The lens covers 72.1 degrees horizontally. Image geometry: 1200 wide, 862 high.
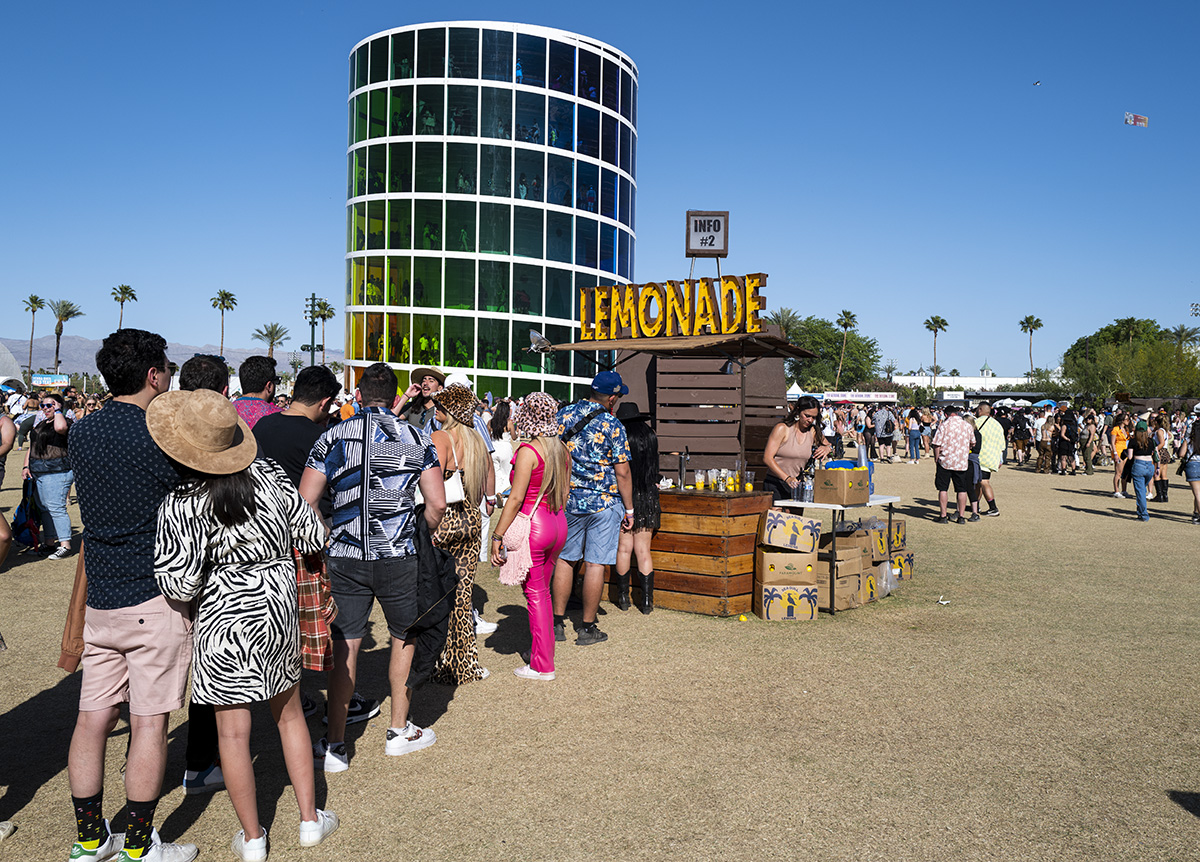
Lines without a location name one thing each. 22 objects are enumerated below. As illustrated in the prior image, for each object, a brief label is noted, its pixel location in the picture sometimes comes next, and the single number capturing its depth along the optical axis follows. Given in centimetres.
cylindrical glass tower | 4012
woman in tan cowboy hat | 305
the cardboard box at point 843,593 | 783
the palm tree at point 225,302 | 11944
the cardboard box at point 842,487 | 794
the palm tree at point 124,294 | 11569
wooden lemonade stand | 759
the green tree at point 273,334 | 13662
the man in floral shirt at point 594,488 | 653
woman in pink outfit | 549
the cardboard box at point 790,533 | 753
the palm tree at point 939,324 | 13375
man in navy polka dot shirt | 313
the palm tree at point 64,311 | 11381
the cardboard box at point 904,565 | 927
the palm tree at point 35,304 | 11925
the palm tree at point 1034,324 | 12862
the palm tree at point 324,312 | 10843
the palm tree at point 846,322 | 10866
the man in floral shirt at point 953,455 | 1363
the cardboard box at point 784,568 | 756
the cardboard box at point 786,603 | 750
